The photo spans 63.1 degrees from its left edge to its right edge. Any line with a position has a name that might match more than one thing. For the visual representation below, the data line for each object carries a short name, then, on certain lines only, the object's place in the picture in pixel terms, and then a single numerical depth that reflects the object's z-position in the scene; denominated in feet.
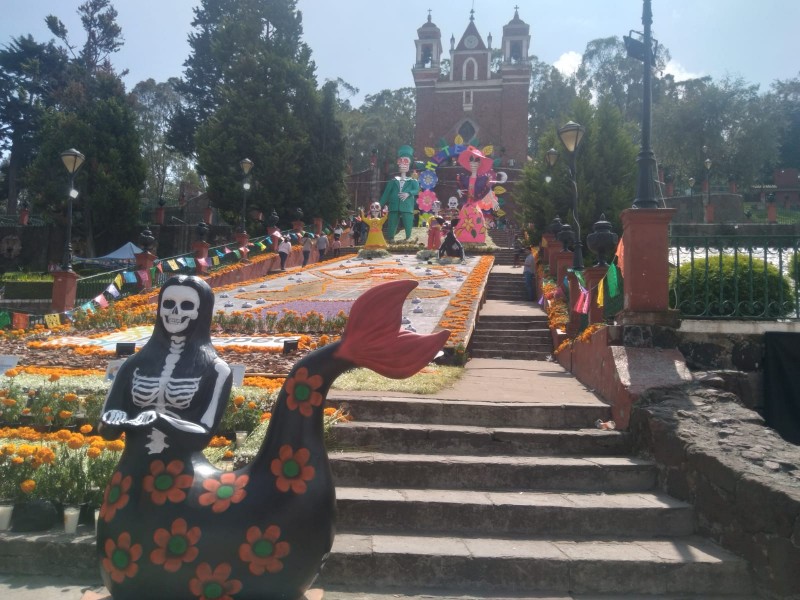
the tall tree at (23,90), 139.13
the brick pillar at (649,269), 21.97
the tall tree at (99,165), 107.65
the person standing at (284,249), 75.87
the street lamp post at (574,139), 38.11
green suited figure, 105.29
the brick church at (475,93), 182.60
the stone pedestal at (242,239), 75.20
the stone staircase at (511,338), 38.34
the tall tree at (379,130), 195.21
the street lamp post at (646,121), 23.01
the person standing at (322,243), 91.40
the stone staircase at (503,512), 13.57
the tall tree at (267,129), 106.01
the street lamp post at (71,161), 45.12
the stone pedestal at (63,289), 47.50
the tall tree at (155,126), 163.63
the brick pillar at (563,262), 48.03
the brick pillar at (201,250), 63.98
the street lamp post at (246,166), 70.99
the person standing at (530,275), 60.18
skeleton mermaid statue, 10.36
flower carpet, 37.47
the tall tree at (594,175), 68.95
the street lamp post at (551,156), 54.23
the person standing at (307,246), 87.63
